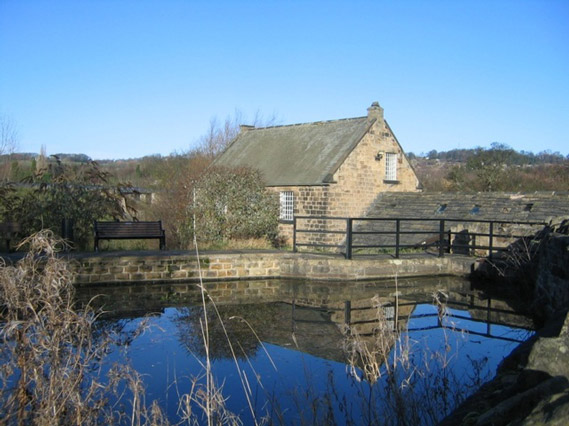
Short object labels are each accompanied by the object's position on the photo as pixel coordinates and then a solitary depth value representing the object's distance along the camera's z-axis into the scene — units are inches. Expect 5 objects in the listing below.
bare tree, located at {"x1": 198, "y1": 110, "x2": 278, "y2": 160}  1568.7
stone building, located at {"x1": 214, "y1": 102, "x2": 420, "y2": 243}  805.9
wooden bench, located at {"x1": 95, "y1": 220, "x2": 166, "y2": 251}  523.8
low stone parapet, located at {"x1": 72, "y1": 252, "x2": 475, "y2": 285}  460.1
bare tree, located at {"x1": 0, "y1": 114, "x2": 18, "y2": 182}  816.3
